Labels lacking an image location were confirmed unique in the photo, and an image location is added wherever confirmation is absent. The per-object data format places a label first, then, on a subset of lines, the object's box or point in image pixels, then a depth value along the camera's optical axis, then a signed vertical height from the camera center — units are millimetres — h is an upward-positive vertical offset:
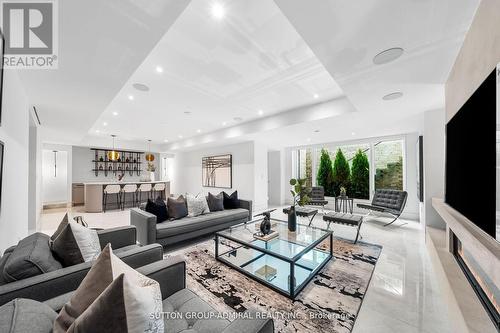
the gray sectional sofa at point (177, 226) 2830 -994
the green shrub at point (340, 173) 6379 -186
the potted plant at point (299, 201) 2926 -539
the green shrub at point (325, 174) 6668 -229
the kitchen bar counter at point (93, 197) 6223 -977
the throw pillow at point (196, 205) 3691 -749
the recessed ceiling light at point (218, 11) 1634 +1397
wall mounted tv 1210 +86
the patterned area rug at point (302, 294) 1664 -1331
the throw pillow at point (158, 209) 3215 -716
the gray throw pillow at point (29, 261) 1122 -595
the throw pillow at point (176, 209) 3408 -754
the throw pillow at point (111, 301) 657 -531
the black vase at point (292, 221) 2920 -835
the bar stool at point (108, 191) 6458 -819
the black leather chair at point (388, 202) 4430 -860
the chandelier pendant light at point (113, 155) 6801 +447
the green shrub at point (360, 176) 6035 -279
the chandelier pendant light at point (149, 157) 7332 +403
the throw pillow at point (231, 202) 4426 -814
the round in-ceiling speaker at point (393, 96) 2775 +1088
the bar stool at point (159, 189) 7812 -900
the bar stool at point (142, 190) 7305 -887
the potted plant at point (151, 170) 8048 -113
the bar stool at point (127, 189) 6844 -808
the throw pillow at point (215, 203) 4141 -785
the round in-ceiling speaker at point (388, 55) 1854 +1146
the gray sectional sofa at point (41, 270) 1076 -685
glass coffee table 2123 -1290
